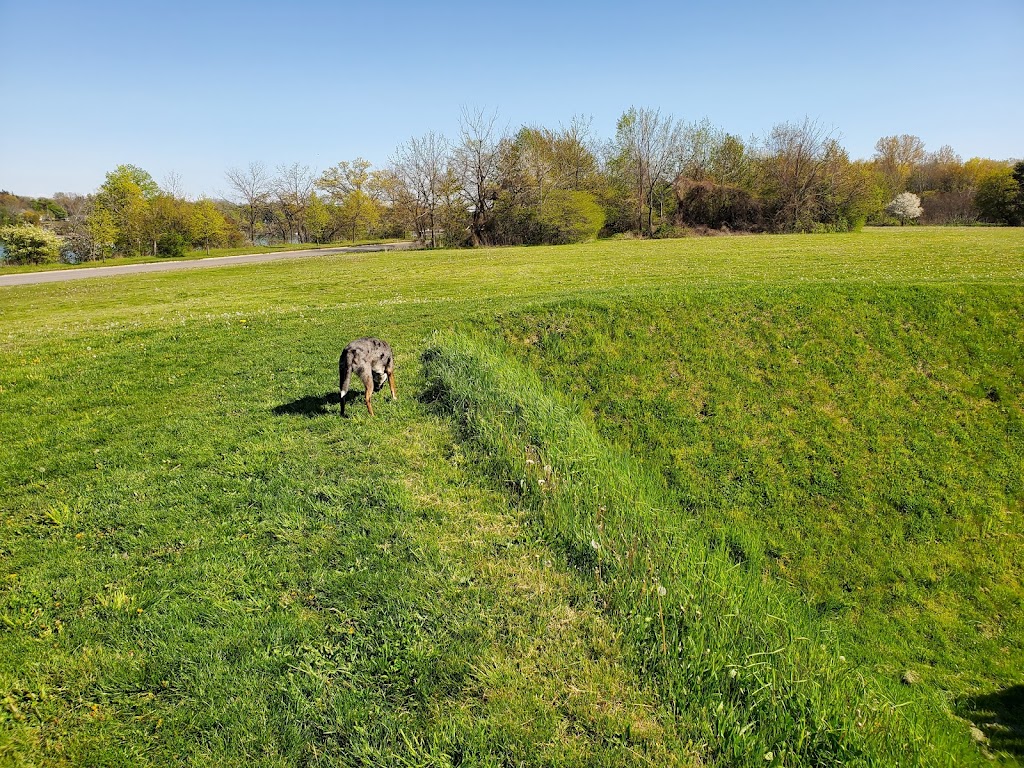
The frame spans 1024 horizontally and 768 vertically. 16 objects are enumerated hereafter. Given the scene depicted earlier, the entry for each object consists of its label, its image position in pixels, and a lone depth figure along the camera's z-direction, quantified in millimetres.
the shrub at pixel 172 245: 41781
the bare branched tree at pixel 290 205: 62469
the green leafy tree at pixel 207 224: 44844
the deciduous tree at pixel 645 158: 48438
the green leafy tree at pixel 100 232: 39344
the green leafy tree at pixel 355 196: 58594
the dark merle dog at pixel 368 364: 6477
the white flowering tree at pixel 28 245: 35188
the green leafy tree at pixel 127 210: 42500
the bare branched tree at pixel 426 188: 43625
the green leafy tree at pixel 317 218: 57344
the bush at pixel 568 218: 40094
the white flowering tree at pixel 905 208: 54938
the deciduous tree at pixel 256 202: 62750
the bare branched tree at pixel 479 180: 40938
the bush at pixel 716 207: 46938
